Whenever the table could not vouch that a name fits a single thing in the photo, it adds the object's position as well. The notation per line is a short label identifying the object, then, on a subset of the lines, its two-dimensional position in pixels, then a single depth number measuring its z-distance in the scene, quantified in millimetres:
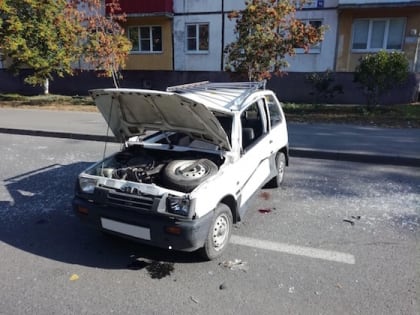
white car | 3131
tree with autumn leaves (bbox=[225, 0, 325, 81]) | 11984
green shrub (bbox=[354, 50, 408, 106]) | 11422
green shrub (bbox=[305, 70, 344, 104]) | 14328
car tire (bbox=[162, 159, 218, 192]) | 3282
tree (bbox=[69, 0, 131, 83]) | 14805
